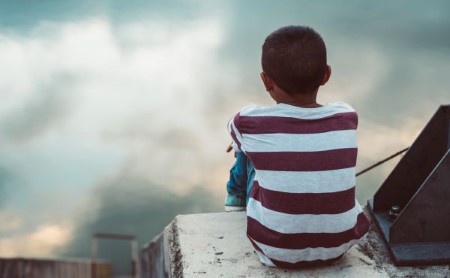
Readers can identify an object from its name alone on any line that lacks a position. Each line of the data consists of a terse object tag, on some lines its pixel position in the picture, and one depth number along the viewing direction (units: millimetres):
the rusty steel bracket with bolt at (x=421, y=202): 2691
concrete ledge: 2557
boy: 2283
